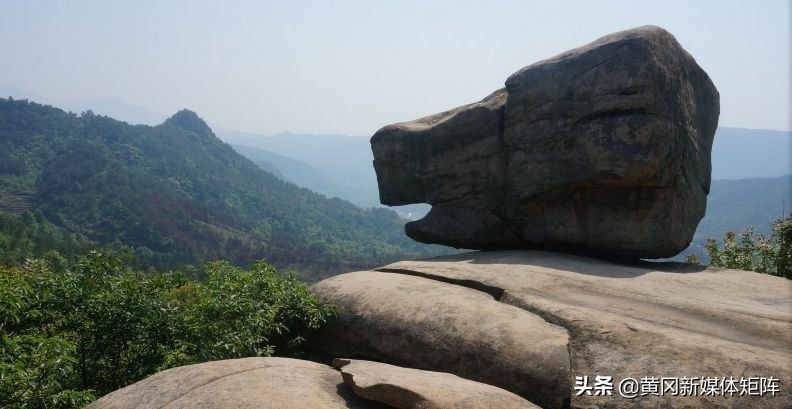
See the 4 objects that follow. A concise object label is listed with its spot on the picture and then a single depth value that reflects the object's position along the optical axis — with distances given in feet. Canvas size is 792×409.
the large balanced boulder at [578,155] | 38.11
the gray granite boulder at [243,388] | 21.50
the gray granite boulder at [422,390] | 21.29
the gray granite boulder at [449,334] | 26.35
